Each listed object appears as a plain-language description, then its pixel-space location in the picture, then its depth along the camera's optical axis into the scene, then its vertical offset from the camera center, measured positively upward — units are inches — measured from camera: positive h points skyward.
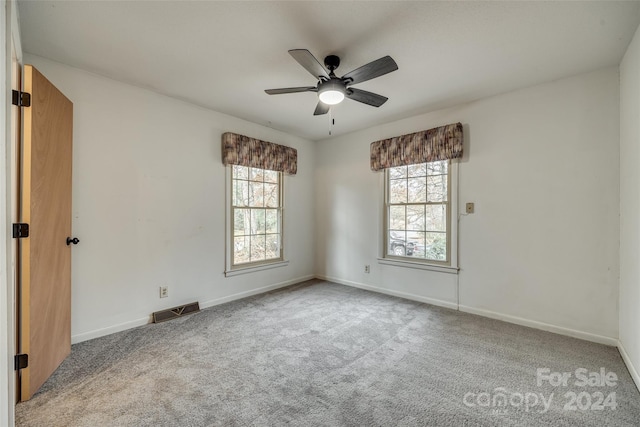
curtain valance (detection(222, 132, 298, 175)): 147.3 +34.6
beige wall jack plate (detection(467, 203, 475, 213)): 133.0 +3.9
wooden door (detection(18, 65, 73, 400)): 72.8 -5.3
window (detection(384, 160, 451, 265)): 144.0 +1.8
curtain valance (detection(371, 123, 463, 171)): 134.2 +35.3
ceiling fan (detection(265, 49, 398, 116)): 77.9 +42.3
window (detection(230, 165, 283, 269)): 156.6 -1.5
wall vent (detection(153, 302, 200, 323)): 121.7 -44.3
